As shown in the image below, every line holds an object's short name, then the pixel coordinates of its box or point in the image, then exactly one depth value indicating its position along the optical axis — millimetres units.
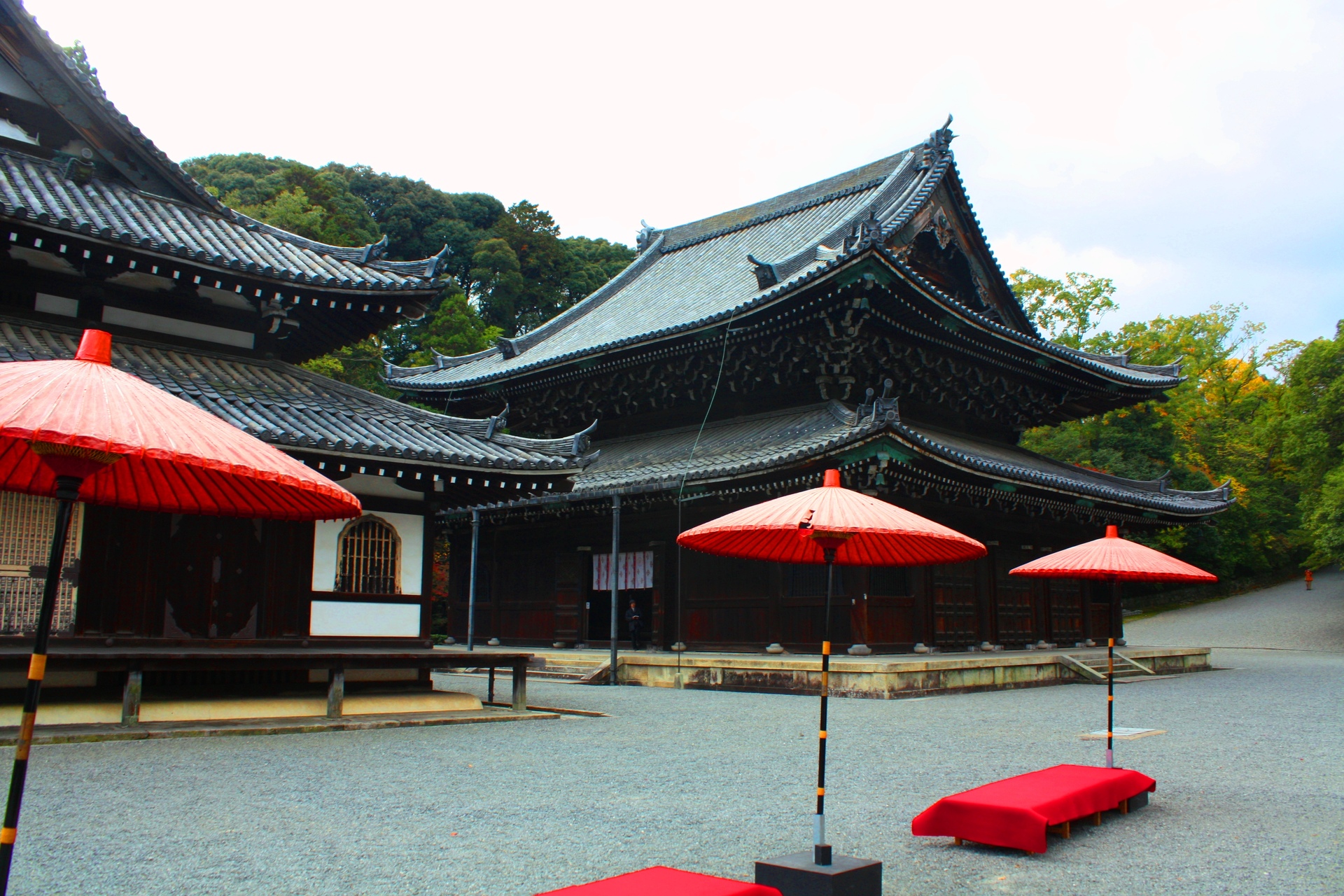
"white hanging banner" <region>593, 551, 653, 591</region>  18906
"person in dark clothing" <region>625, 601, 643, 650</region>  19641
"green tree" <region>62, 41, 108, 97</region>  27503
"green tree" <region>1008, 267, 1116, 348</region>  45812
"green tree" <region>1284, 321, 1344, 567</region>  30984
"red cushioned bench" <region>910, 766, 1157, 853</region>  5105
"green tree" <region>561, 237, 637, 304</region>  48938
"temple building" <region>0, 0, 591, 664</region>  9516
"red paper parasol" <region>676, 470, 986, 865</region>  5289
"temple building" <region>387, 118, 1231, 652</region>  16219
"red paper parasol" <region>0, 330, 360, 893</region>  3383
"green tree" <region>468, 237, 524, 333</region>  46594
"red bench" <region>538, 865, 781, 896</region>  3568
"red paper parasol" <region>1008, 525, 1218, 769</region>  8273
